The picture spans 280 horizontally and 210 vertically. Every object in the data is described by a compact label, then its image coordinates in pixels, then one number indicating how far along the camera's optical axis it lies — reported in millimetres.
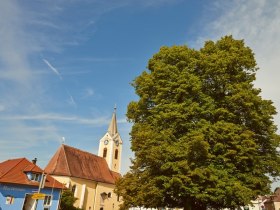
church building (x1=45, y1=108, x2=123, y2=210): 36189
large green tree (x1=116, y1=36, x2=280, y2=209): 13803
